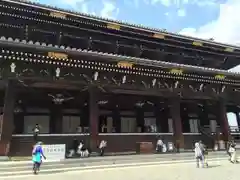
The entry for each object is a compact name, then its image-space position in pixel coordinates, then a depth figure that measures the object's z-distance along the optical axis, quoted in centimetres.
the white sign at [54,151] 976
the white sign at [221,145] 1411
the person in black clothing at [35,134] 1048
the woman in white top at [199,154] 1029
